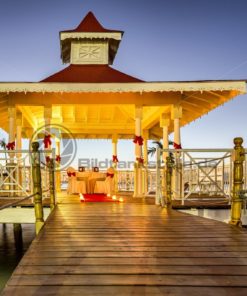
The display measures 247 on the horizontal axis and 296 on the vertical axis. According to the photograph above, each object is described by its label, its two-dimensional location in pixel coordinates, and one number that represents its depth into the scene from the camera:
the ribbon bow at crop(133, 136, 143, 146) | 11.70
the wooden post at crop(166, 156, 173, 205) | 8.06
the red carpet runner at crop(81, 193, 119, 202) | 10.59
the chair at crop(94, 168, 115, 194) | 13.24
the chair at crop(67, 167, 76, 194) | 13.43
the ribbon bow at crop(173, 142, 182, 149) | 11.32
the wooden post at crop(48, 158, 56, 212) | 8.31
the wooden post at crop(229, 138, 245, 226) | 5.57
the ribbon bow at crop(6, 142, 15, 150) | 11.28
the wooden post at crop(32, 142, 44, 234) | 6.04
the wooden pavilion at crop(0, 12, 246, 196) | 11.06
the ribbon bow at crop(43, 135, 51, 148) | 11.70
